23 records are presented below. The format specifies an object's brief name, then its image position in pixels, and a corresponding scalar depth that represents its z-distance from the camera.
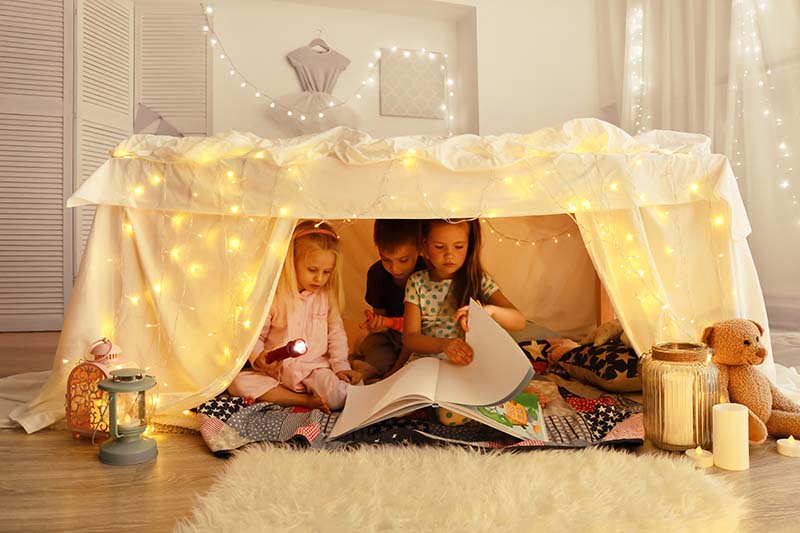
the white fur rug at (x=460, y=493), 0.93
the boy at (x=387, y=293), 1.86
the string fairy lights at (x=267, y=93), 3.93
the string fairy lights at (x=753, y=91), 2.82
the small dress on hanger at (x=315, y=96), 3.98
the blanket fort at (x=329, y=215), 1.48
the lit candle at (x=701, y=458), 1.21
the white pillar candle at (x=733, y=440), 1.20
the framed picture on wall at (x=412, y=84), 4.19
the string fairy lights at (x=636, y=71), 3.74
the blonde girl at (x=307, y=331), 1.58
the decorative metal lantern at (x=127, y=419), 1.28
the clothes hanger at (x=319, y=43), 4.06
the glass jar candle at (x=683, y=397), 1.28
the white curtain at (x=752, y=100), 2.81
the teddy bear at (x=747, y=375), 1.38
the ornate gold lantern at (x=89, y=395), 1.39
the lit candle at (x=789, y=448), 1.28
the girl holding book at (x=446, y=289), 1.68
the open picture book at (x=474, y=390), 1.25
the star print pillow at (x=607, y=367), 1.65
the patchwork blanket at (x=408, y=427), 1.32
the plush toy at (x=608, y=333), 1.86
